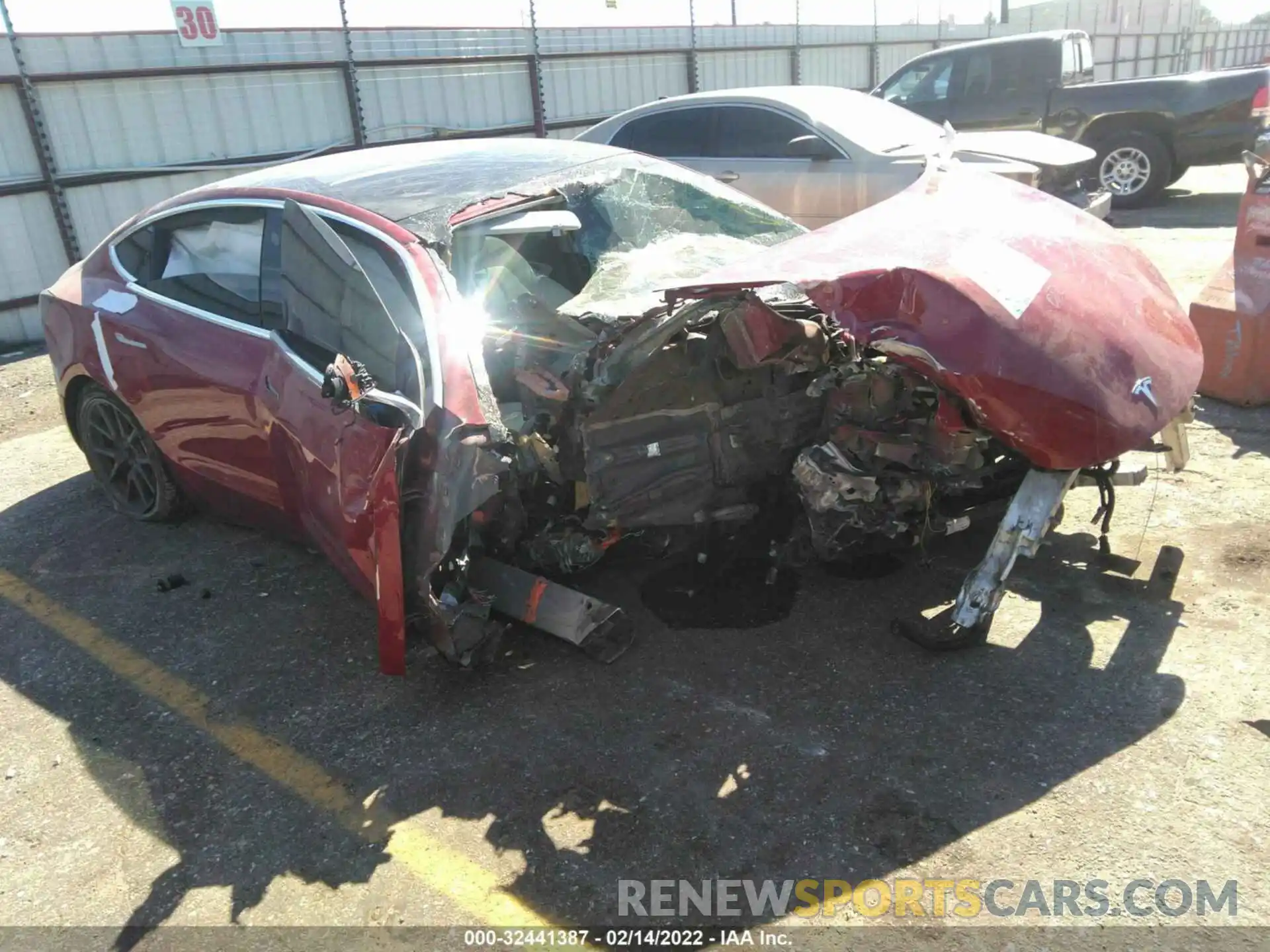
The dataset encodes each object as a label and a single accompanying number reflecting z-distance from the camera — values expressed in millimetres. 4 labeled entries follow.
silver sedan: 7305
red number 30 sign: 9336
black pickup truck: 10398
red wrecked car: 2982
